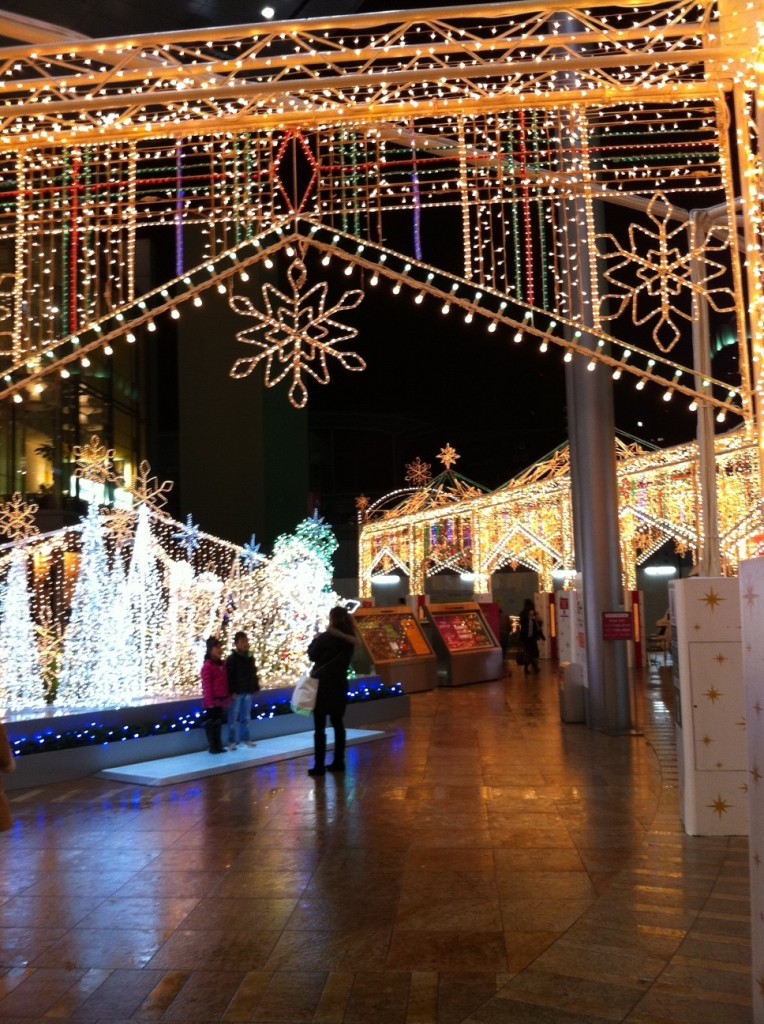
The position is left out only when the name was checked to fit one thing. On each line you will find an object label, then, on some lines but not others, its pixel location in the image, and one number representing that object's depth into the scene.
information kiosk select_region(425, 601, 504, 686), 18.94
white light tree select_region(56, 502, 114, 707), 11.32
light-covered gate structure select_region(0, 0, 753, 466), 5.04
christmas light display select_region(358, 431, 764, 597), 18.34
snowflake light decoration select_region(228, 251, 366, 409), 6.74
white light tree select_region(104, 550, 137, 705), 11.51
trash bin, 12.44
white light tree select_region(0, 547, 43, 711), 11.20
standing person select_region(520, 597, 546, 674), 20.84
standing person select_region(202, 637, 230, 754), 10.20
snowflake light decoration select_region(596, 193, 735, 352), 6.34
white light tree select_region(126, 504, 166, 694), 11.98
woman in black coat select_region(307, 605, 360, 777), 9.18
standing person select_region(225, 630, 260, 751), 10.45
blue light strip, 9.12
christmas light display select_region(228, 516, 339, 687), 13.51
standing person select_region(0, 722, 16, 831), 4.39
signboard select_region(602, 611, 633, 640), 11.65
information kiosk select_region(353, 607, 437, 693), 17.17
